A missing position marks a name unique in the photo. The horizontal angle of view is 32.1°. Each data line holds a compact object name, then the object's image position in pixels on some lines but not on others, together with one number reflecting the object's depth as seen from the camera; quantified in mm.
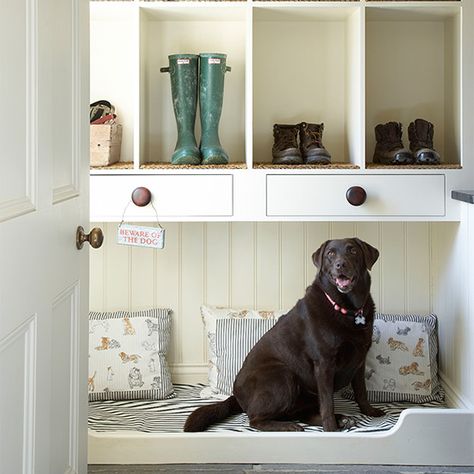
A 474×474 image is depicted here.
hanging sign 2584
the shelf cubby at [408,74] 2924
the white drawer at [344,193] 2621
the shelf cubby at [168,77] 2922
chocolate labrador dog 2500
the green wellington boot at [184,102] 2674
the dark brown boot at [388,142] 2719
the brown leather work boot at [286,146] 2666
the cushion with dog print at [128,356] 2877
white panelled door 1175
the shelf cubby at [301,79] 2936
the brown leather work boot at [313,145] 2667
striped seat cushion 2574
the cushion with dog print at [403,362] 2861
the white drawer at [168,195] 2625
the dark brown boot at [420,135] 2758
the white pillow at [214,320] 2926
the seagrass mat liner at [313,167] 2617
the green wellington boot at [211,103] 2674
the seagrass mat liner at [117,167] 2627
